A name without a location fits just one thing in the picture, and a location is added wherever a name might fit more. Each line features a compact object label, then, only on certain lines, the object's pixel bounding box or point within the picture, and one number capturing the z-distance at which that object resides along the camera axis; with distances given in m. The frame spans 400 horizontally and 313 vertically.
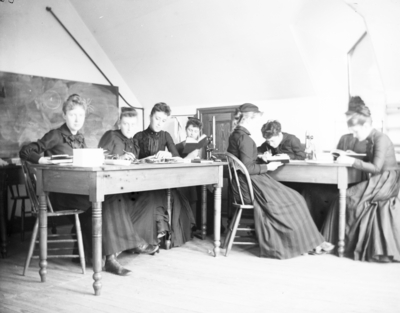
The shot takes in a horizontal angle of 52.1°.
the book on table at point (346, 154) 3.55
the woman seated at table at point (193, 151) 4.20
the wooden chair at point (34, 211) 2.85
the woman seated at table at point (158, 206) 3.42
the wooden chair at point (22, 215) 4.04
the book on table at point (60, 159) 2.68
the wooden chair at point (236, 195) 3.40
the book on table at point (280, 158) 3.57
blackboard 4.86
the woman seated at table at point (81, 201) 2.90
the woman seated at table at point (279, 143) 4.05
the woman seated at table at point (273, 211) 3.36
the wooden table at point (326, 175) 3.37
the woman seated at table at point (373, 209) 3.22
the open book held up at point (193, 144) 4.35
